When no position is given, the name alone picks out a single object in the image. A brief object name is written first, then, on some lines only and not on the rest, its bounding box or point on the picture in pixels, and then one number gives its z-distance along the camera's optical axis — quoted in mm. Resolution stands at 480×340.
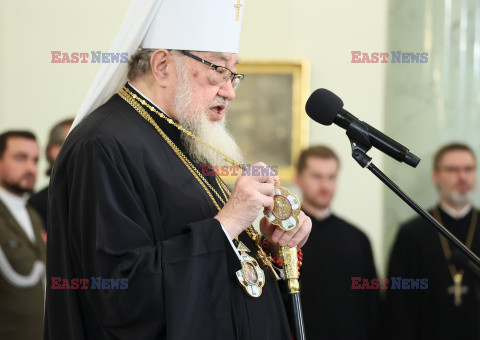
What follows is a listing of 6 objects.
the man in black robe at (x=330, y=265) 10008
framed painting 12437
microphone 4199
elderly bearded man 4250
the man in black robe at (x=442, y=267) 10172
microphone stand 3963
